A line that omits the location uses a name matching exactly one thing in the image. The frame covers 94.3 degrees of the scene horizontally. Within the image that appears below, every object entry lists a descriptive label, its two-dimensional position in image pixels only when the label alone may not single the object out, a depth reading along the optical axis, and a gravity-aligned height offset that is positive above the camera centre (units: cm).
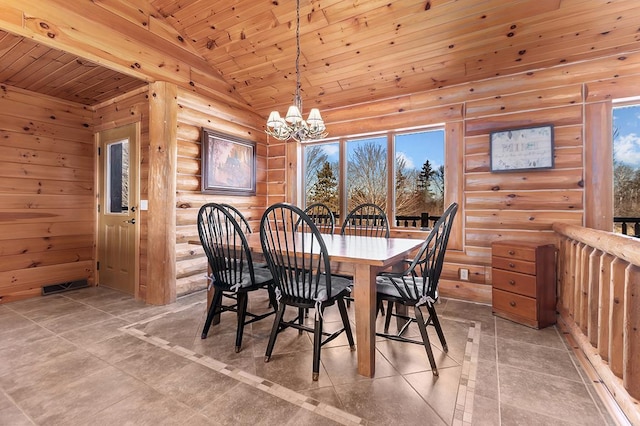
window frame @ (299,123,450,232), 377 +72
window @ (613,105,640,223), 328 +50
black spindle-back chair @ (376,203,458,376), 190 -54
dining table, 182 -46
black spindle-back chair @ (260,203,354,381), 186 -52
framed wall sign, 302 +66
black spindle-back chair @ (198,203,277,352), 222 -53
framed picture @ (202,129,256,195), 378 +64
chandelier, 258 +74
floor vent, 367 -98
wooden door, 358 +3
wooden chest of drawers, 262 -66
